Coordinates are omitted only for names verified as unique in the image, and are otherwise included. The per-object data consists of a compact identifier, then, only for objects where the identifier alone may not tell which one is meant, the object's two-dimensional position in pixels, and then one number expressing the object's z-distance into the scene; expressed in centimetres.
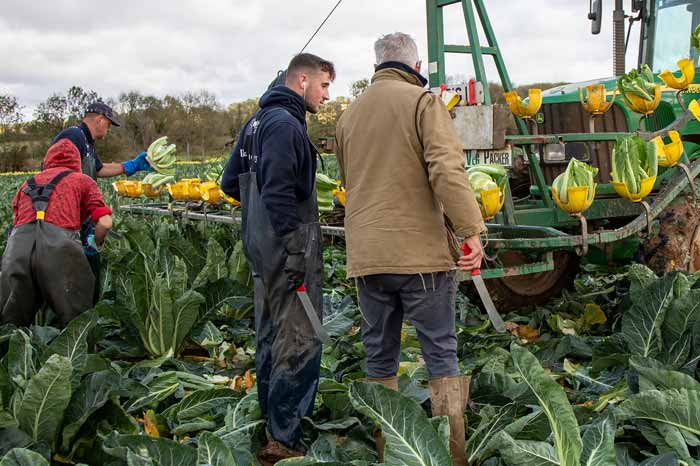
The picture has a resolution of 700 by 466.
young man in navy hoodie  314
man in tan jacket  291
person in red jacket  429
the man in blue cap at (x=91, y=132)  583
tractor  475
